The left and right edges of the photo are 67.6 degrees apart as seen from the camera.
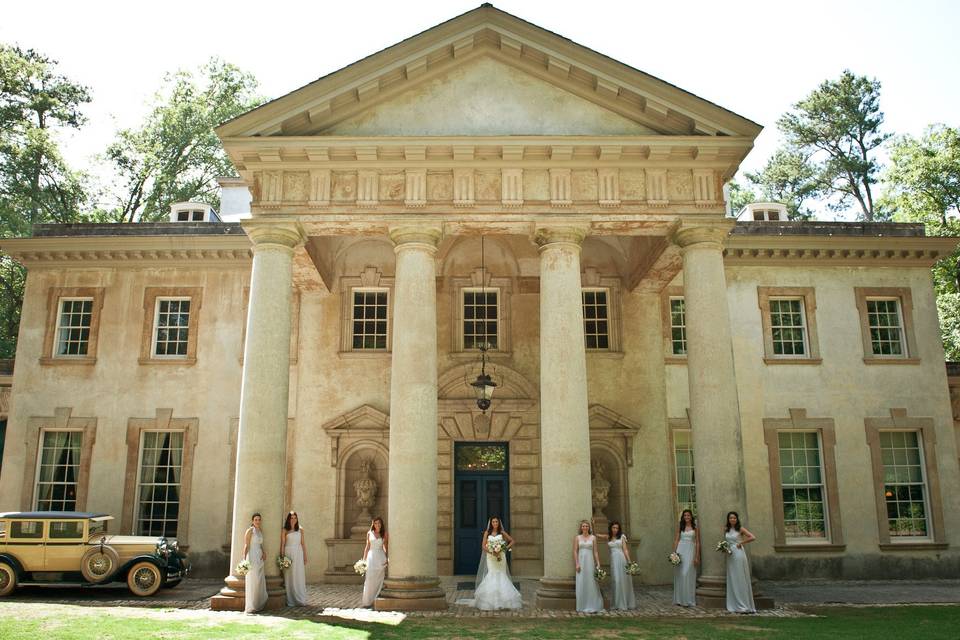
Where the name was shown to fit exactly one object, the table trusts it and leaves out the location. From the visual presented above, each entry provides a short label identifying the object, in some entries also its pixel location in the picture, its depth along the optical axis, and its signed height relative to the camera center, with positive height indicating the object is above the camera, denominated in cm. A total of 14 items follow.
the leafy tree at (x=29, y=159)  2786 +1248
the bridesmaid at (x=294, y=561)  1332 -149
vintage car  1464 -149
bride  1308 -179
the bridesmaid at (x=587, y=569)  1276 -155
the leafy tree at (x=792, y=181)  3775 +1566
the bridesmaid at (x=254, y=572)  1238 -154
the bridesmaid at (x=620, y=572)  1338 -170
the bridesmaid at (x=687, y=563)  1353 -155
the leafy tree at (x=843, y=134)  3638 +1743
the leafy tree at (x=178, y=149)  3203 +1487
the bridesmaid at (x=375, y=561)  1361 -150
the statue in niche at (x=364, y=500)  1780 -47
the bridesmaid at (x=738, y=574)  1268 -165
